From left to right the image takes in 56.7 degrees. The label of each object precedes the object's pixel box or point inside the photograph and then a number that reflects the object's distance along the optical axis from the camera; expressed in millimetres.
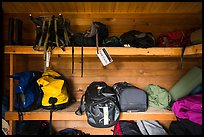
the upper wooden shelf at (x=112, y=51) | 1535
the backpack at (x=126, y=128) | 1740
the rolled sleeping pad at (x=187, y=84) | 1663
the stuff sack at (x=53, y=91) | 1550
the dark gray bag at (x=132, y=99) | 1576
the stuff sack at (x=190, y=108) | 1271
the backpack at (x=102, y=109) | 1459
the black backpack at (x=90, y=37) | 1584
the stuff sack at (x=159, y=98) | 1688
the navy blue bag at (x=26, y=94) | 1538
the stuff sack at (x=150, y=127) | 1787
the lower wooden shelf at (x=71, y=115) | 1549
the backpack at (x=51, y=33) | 1521
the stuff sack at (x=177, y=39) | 1654
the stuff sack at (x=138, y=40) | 1535
